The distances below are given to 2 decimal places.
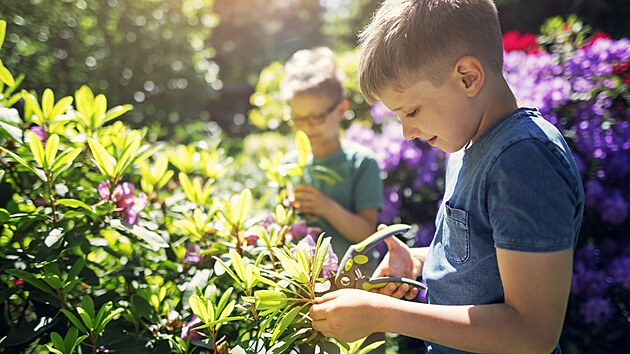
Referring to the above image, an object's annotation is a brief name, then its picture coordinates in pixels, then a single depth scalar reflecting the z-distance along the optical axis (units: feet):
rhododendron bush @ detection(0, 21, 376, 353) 3.86
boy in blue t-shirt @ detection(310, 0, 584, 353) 3.09
